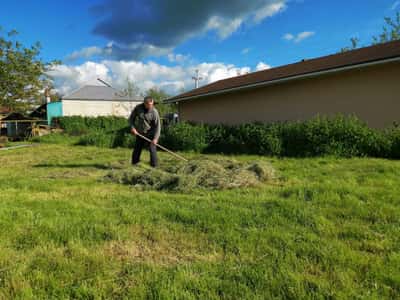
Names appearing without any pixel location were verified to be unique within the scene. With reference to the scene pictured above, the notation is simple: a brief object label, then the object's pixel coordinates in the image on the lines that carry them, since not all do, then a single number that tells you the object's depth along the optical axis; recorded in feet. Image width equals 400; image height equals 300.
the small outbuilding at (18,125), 85.14
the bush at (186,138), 30.89
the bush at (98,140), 40.75
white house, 100.84
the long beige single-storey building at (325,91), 23.73
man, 20.01
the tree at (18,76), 51.67
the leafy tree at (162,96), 106.40
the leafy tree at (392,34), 67.56
